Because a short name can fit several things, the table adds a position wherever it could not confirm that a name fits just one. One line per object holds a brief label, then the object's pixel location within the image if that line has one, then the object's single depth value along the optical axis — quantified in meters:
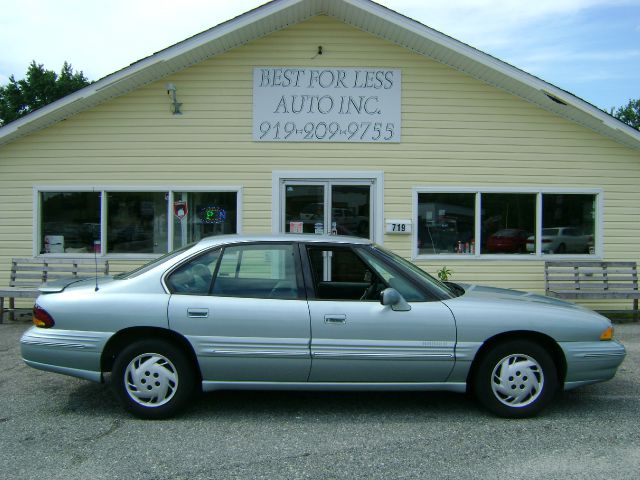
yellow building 10.05
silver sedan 4.86
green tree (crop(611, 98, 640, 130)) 65.94
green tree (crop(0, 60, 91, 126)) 39.47
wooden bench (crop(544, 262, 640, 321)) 10.02
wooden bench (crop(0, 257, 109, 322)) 9.82
